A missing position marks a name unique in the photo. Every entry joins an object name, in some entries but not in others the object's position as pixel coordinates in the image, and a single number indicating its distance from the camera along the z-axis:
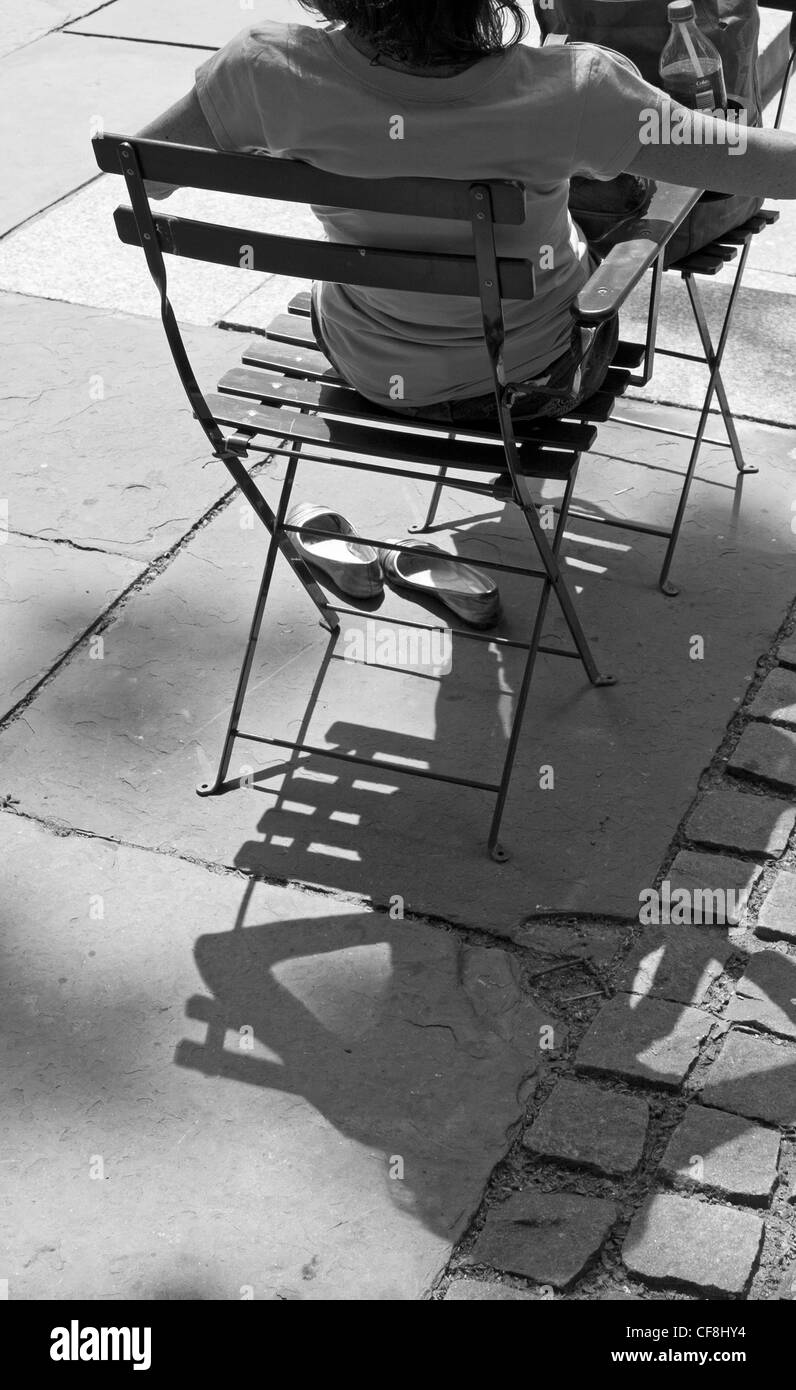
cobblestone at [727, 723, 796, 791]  2.87
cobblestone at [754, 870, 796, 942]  2.57
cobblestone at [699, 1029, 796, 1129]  2.28
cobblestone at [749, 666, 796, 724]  3.01
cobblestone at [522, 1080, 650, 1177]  2.21
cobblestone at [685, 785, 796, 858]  2.74
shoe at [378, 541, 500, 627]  3.22
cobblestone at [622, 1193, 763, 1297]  2.06
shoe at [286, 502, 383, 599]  3.21
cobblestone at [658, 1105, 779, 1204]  2.17
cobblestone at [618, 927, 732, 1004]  2.49
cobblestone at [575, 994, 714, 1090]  2.34
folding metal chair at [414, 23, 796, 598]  3.00
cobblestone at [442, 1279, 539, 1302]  2.05
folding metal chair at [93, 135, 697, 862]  2.24
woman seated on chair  2.21
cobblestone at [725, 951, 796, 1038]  2.43
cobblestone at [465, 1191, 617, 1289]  2.08
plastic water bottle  3.08
